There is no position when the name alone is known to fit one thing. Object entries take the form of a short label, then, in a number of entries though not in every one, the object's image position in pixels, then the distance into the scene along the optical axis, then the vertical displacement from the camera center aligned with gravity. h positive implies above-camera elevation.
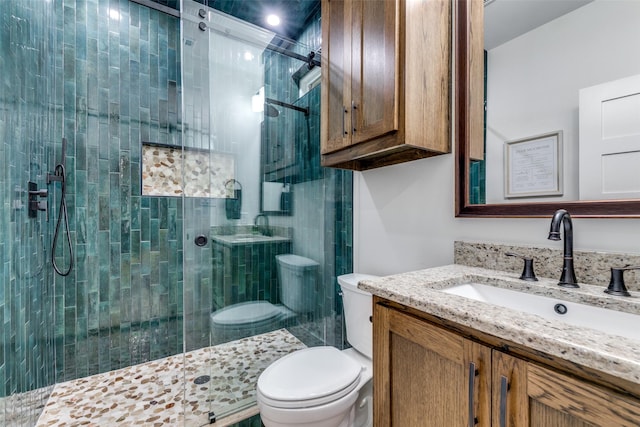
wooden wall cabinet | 1.07 +0.57
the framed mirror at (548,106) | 0.82 +0.37
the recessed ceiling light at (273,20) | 2.15 +1.53
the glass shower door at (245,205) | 1.44 +0.05
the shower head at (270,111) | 1.70 +0.64
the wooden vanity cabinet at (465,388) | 0.46 -0.36
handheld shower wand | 1.62 -0.01
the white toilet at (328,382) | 1.06 -0.71
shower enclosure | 1.30 +0.12
